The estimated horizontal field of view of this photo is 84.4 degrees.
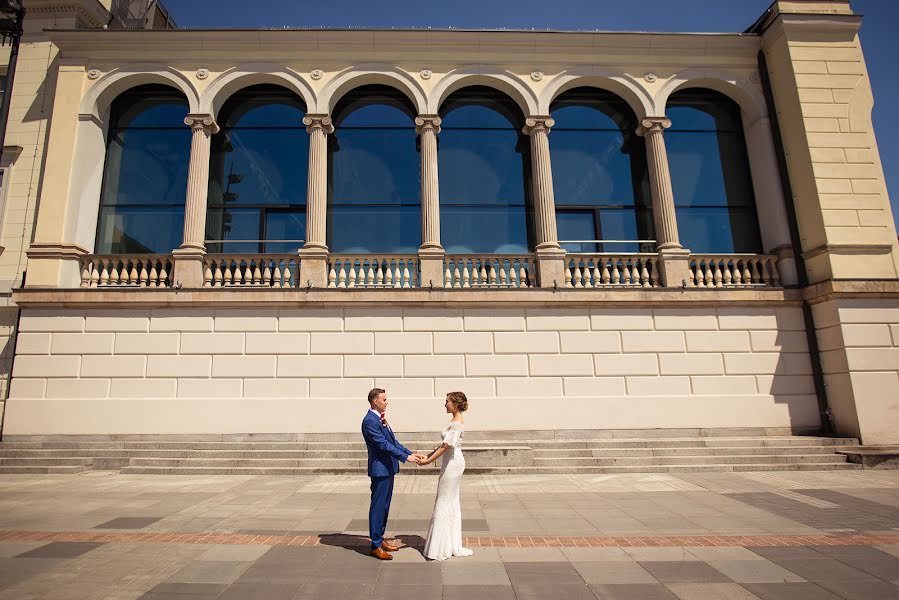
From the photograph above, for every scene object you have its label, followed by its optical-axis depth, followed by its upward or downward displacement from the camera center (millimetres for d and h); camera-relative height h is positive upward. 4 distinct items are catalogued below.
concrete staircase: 11711 -1097
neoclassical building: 13438 +5222
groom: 5887 -669
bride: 5781 -1086
